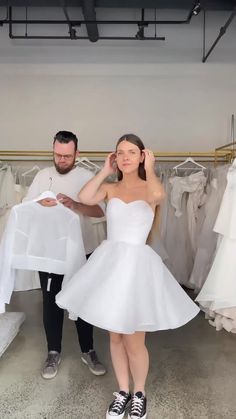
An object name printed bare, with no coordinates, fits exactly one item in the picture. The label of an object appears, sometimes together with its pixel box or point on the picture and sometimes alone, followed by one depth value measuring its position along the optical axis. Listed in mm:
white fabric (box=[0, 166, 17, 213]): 4312
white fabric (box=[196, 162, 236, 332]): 2939
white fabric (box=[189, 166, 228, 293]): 3740
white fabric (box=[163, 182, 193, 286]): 4273
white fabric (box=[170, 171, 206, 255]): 4195
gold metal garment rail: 4204
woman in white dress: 1979
